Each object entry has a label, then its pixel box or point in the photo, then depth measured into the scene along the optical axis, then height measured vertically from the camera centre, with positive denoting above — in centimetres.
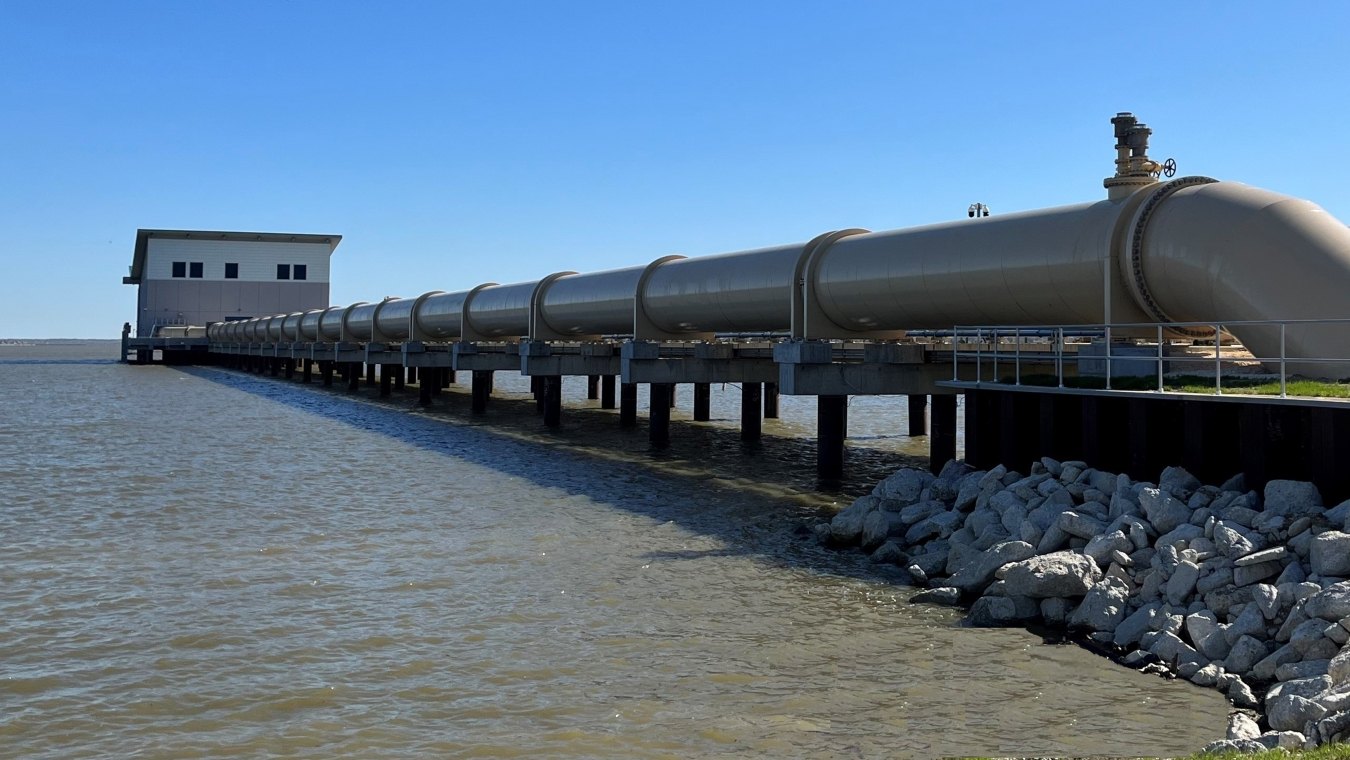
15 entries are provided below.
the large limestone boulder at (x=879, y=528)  1709 -247
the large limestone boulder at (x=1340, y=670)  916 -241
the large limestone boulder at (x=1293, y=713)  867 -262
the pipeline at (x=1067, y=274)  1688 +167
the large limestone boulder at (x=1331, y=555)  1091 -179
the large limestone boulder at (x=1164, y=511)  1327 -168
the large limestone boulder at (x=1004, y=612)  1269 -273
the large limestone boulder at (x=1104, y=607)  1209 -256
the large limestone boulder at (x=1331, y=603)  1008 -208
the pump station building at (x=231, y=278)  10662 +742
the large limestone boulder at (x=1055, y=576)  1266 -233
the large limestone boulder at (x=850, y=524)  1741 -245
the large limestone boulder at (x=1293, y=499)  1264 -147
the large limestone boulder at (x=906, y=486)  1891 -203
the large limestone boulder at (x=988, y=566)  1377 -242
